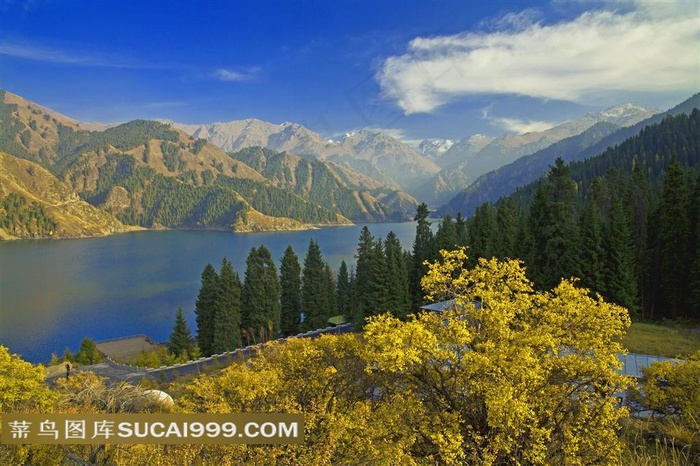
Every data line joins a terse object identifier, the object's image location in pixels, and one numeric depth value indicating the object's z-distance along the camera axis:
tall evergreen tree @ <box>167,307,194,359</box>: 56.28
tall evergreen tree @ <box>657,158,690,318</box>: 40.66
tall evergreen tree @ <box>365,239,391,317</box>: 51.62
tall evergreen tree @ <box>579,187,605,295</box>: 39.88
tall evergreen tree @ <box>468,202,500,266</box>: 52.84
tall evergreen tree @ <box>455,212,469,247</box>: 61.70
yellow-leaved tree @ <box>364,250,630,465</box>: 11.21
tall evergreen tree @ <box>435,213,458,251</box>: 58.69
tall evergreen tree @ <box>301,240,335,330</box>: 63.28
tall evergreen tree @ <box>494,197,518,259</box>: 51.78
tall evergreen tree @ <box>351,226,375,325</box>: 54.53
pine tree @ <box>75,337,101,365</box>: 52.06
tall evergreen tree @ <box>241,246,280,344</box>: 59.41
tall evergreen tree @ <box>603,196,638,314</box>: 39.38
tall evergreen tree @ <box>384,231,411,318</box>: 52.09
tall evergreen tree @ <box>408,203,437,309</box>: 58.36
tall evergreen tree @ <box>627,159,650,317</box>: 44.44
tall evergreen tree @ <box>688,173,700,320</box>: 38.09
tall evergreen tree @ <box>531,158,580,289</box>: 42.12
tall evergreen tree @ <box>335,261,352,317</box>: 73.54
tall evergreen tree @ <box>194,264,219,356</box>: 58.53
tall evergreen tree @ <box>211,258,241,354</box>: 55.03
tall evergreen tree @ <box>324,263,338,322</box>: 65.06
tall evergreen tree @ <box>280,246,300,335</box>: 64.50
